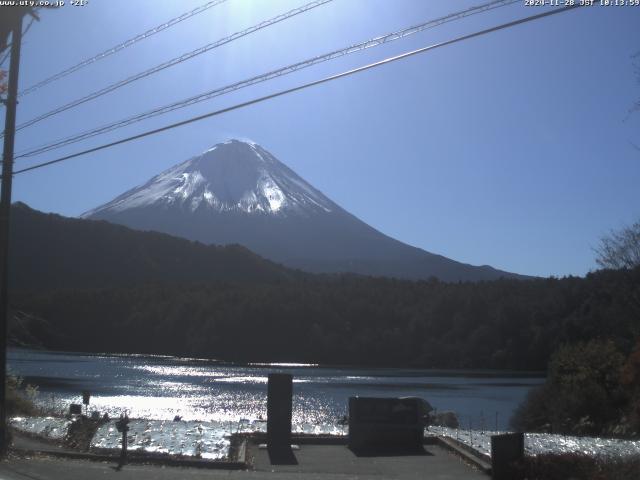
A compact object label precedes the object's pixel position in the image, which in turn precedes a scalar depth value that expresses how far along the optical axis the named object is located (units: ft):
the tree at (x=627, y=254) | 122.31
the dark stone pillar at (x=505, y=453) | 41.47
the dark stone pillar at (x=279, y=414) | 52.16
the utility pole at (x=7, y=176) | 54.23
